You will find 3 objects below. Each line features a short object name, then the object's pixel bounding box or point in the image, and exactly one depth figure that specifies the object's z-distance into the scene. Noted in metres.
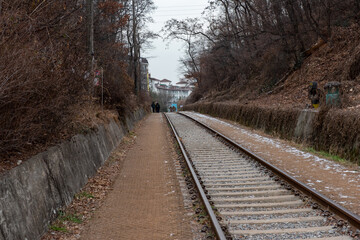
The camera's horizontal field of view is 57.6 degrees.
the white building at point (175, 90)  165.48
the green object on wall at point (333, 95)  11.99
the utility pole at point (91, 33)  9.12
